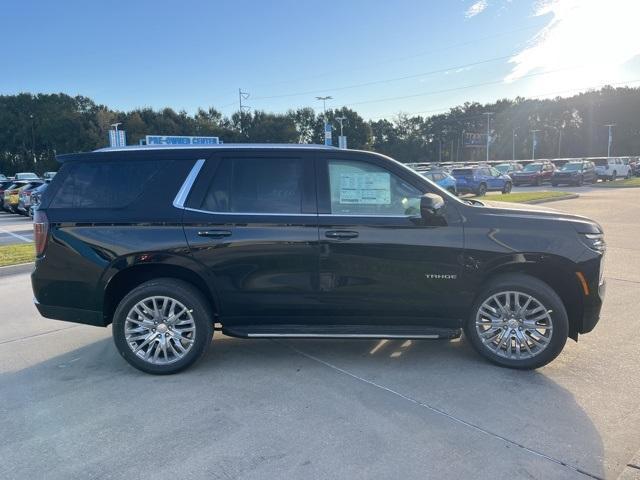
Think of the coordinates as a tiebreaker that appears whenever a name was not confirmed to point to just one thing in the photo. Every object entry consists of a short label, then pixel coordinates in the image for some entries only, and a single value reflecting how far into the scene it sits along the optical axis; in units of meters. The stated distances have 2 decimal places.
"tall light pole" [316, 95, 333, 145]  31.49
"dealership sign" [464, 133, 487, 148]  84.80
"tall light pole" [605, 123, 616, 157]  83.69
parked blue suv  26.20
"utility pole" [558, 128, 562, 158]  98.75
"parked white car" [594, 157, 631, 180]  38.28
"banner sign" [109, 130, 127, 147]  26.82
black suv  4.14
